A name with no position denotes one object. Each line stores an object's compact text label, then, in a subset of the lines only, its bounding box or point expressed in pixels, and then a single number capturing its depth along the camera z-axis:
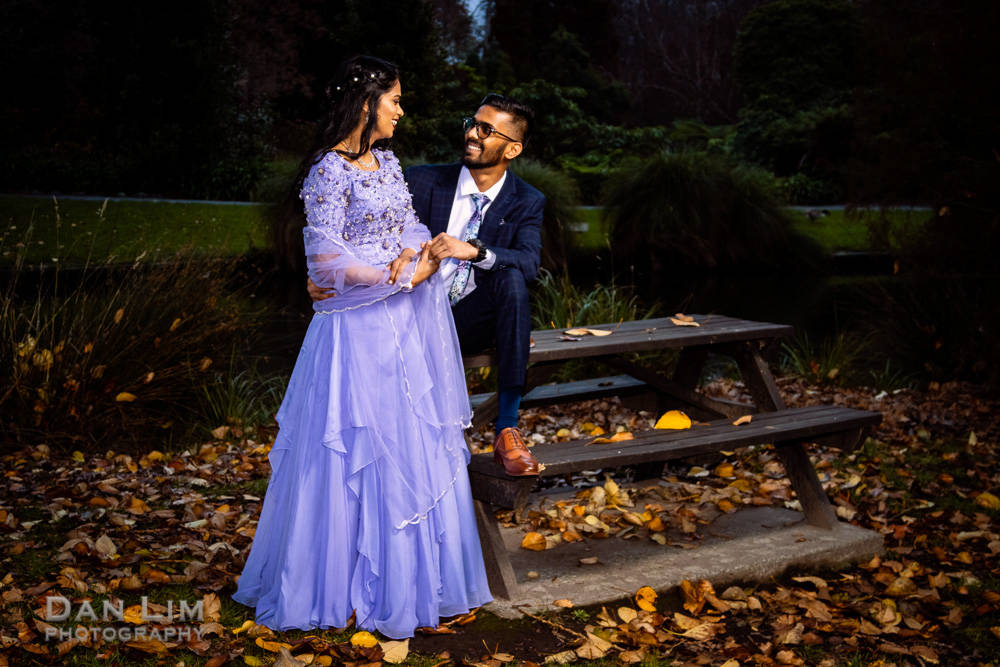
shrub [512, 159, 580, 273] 12.34
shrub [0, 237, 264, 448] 5.47
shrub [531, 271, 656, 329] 7.43
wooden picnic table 3.57
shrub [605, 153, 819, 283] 13.23
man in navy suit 3.64
